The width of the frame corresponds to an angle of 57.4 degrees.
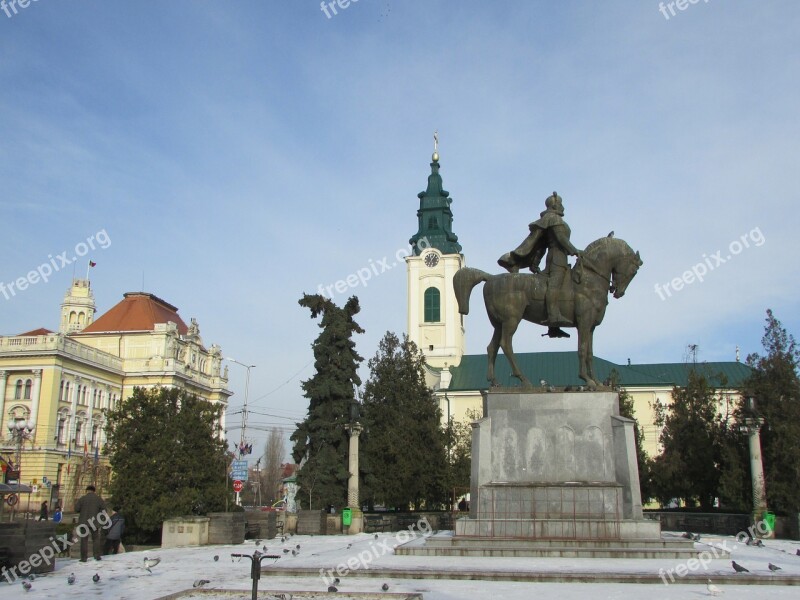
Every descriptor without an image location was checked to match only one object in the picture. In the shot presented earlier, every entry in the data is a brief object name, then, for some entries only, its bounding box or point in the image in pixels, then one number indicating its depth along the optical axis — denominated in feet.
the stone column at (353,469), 87.76
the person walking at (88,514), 48.08
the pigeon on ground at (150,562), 40.70
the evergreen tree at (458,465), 111.86
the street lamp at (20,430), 139.48
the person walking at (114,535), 53.21
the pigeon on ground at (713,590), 32.55
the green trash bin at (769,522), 73.71
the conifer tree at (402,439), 108.37
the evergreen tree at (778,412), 80.84
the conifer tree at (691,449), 103.40
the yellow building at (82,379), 184.75
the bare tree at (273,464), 333.42
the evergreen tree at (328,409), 102.78
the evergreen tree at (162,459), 68.59
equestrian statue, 56.24
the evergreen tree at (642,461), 121.08
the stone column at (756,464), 77.77
